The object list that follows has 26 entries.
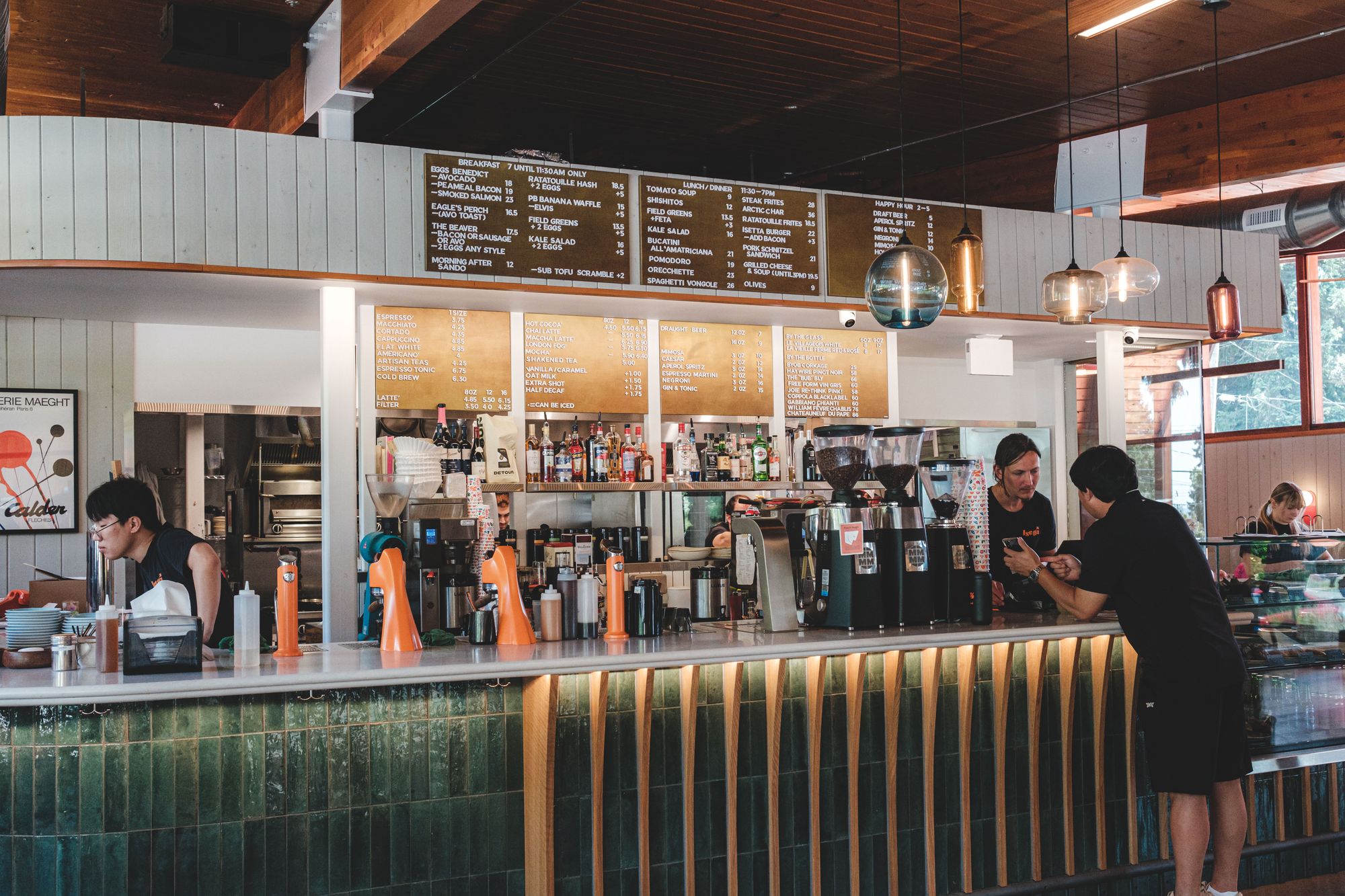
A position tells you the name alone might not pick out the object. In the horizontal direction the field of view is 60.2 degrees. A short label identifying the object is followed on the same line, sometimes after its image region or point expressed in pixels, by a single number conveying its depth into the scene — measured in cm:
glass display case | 426
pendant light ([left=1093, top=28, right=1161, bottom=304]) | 478
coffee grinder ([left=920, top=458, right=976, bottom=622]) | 401
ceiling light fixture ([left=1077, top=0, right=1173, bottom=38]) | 444
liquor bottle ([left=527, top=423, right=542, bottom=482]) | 586
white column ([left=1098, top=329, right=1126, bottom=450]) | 688
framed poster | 573
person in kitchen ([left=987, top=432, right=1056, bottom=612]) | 467
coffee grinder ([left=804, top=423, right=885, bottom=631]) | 382
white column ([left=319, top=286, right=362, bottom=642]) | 491
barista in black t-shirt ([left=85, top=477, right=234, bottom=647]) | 381
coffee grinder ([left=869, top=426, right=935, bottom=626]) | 391
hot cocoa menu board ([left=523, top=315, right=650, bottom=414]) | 585
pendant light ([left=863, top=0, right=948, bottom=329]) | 376
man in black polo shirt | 361
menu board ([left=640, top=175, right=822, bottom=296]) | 537
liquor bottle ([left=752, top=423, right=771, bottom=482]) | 638
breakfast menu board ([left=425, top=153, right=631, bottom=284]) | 491
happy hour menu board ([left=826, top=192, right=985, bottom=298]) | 582
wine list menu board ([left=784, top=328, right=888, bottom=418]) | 654
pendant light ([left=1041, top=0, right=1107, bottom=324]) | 414
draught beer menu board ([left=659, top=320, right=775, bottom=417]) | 619
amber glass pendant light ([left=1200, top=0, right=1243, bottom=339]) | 450
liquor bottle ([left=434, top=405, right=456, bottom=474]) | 550
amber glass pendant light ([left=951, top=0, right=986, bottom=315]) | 396
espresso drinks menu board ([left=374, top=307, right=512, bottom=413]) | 549
